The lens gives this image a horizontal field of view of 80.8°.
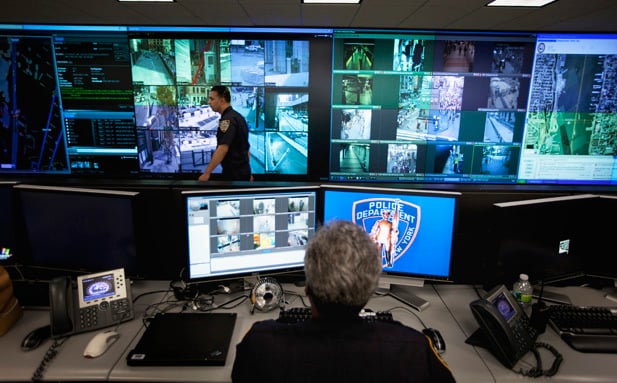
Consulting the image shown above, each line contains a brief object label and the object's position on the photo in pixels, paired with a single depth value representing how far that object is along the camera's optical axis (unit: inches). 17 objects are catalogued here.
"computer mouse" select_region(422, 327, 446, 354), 49.2
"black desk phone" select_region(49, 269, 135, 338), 50.9
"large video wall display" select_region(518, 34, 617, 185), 156.8
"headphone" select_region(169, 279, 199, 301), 61.3
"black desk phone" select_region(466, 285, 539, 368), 46.7
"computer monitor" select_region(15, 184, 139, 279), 57.7
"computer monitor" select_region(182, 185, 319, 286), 57.5
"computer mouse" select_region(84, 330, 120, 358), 47.0
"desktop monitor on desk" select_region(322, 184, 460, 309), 59.6
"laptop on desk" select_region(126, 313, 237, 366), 45.8
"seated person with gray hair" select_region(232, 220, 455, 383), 31.4
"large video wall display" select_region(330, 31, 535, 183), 155.0
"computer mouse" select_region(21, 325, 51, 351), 48.0
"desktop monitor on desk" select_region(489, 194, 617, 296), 60.1
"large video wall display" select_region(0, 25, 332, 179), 153.6
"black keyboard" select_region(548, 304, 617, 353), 50.4
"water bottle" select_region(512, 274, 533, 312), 59.1
